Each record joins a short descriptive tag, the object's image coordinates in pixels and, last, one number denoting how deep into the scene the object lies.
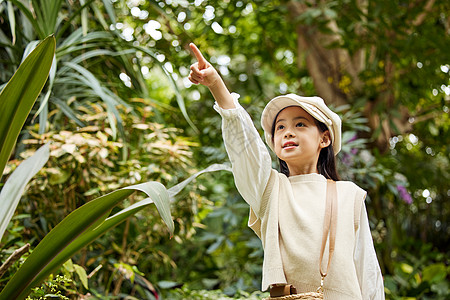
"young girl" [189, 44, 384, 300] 1.16
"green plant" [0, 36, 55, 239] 1.16
